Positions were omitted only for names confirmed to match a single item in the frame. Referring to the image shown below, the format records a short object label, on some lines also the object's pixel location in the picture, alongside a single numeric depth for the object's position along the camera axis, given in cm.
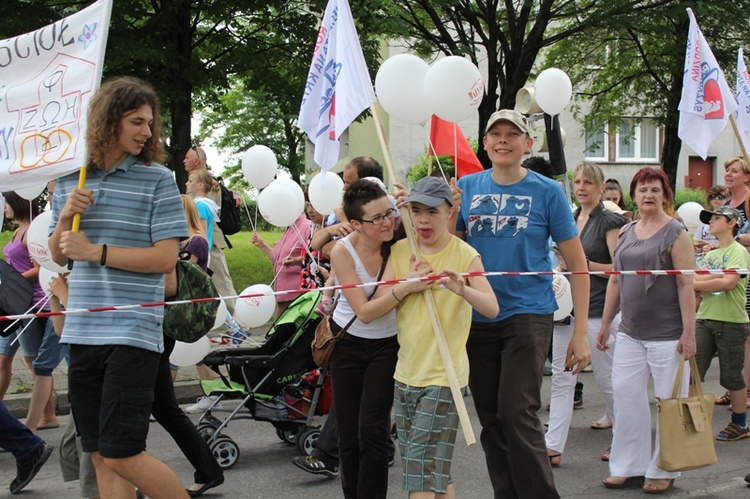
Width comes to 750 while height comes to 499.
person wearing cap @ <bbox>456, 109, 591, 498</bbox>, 423
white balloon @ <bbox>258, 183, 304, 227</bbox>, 751
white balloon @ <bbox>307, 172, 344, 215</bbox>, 661
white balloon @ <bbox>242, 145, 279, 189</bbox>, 777
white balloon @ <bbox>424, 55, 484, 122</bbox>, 482
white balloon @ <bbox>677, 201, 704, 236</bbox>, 943
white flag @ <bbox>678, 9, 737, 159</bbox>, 692
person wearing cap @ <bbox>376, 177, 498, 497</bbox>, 392
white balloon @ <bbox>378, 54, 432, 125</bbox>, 504
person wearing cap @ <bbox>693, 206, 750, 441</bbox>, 667
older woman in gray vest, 530
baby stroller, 598
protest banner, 404
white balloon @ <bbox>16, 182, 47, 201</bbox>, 588
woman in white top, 428
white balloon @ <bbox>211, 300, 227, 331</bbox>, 730
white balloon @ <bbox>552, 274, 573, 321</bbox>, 648
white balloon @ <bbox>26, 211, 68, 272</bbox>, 561
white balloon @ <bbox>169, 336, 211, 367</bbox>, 653
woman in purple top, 664
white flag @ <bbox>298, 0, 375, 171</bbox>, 471
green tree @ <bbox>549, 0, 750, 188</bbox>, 1664
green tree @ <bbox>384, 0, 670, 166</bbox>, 1745
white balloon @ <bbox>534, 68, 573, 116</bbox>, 865
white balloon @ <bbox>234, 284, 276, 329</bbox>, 762
